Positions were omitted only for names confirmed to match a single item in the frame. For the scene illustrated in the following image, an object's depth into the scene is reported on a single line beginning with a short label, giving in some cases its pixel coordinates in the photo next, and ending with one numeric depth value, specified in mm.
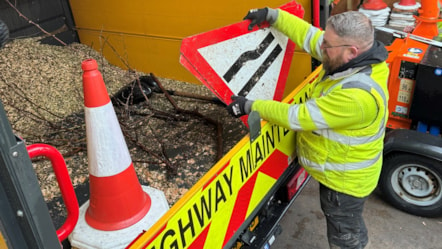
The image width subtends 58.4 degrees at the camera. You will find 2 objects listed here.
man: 1923
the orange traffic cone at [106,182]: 1593
